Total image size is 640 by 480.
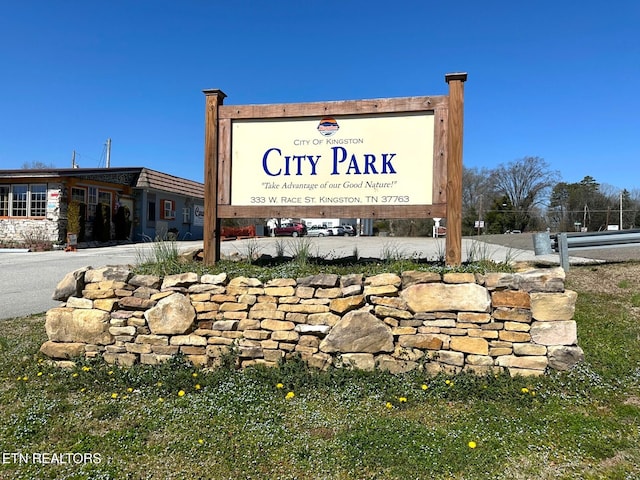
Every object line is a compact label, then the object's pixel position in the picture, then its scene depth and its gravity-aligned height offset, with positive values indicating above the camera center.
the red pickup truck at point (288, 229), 35.57 +0.82
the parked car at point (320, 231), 39.31 +0.71
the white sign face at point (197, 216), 27.85 +1.44
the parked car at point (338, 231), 40.83 +0.74
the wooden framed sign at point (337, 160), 4.55 +0.91
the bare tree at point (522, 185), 57.97 +7.90
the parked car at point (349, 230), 40.49 +0.85
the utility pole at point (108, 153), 38.94 +7.93
